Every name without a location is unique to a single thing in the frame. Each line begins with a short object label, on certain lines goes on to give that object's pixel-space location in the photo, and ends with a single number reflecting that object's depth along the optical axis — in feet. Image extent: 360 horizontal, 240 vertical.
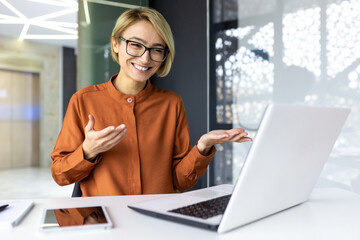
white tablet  2.31
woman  4.47
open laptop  2.08
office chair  4.40
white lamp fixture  10.26
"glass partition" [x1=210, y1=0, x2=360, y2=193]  7.73
